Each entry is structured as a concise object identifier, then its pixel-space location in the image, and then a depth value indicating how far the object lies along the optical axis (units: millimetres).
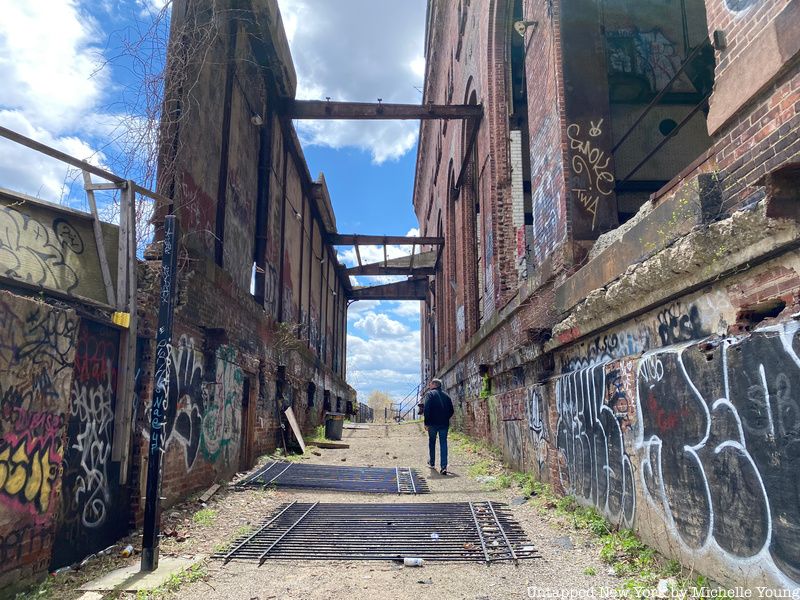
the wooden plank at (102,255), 5176
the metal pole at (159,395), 4566
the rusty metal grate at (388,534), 5160
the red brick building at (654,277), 3225
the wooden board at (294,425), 12797
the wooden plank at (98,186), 5266
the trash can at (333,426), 16359
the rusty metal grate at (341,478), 8547
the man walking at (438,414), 10039
